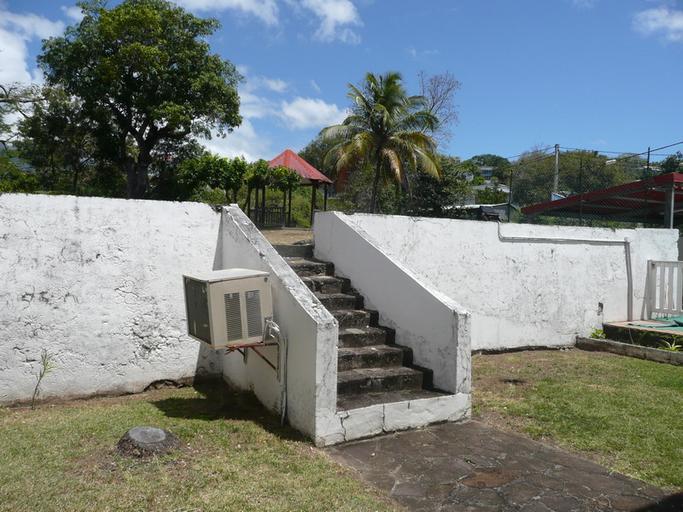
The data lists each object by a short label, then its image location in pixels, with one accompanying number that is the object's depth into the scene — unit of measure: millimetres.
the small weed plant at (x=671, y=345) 7904
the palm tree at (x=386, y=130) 19438
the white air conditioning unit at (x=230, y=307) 4578
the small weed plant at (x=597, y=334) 8891
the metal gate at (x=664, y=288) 9445
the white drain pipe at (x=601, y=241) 8141
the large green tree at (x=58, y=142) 23891
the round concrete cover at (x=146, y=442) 3814
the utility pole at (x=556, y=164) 23198
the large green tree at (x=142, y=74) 22844
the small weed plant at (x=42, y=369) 5082
